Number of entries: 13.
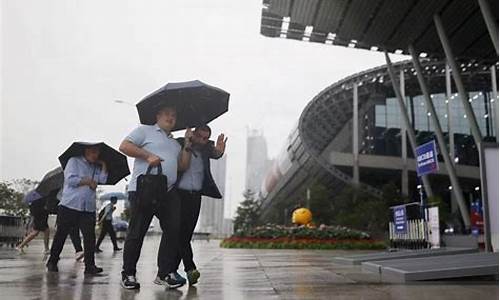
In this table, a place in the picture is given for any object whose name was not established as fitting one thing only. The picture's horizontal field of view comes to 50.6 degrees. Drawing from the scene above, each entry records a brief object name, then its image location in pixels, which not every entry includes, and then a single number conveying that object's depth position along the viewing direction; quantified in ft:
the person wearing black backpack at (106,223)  36.21
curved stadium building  167.94
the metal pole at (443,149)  101.30
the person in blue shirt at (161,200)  14.73
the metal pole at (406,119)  115.44
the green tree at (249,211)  142.61
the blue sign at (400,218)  45.37
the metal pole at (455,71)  88.89
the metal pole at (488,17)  74.74
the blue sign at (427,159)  45.65
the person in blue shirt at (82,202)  19.40
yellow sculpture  87.30
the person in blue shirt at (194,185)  15.80
